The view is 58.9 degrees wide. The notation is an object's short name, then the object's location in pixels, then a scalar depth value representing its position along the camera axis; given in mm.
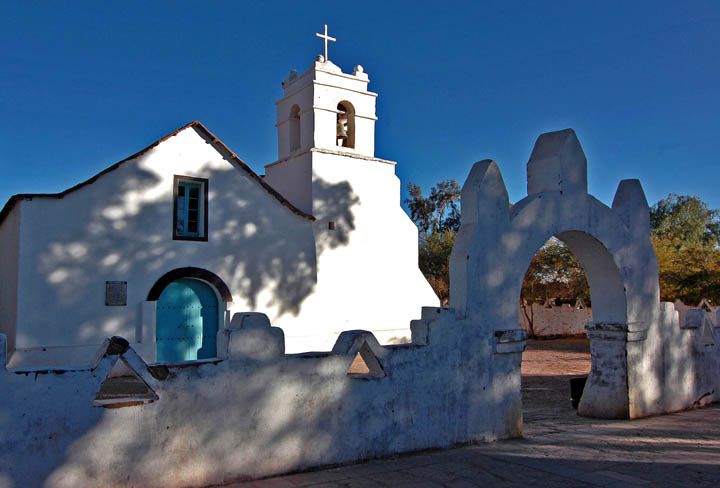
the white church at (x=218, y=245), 11422
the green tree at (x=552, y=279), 25422
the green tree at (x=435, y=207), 39094
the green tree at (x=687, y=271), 22828
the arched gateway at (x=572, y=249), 6258
